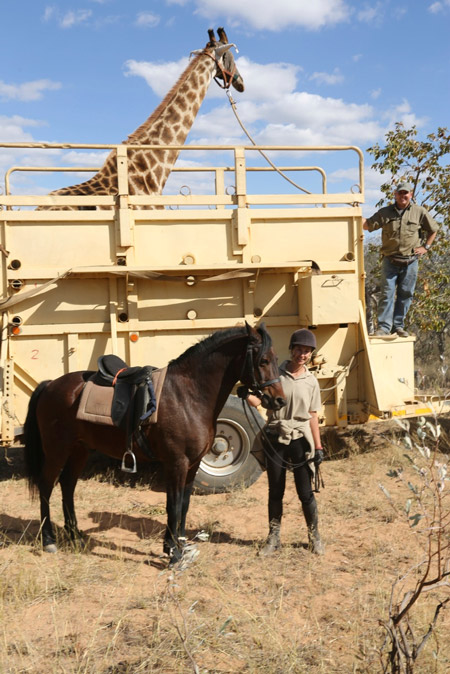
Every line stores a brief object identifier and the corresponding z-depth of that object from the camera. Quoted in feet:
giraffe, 24.39
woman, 14.58
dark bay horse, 13.96
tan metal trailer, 19.31
